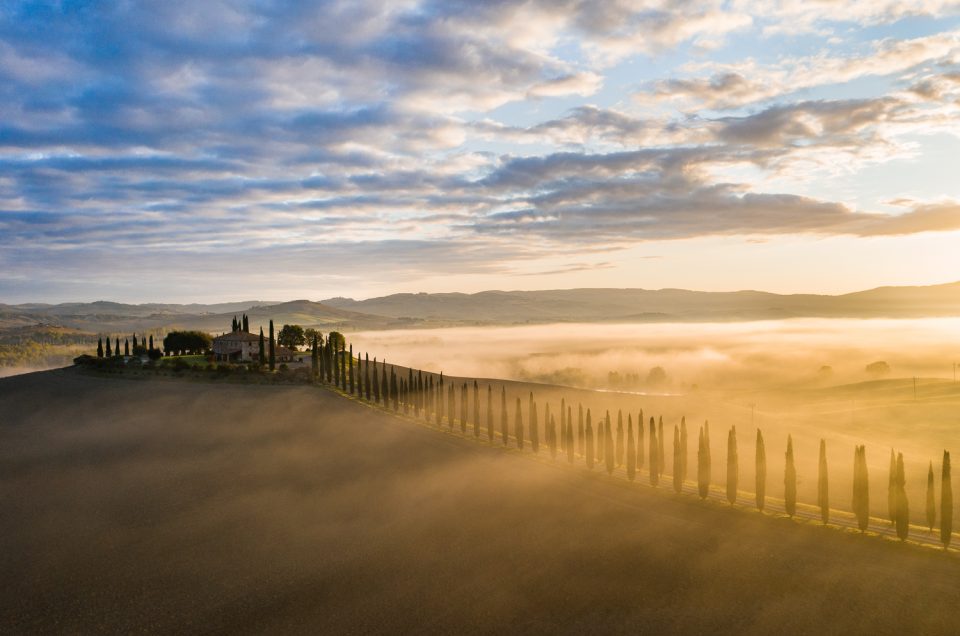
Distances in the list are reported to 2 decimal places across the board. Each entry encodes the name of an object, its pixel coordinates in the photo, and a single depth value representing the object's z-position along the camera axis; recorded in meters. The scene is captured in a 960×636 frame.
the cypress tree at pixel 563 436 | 84.49
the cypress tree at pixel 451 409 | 98.06
